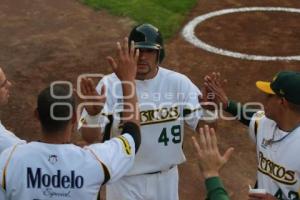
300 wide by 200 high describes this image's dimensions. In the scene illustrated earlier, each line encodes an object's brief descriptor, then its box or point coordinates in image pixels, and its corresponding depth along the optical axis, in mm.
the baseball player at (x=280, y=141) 8234
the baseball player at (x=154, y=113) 10383
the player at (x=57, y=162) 7168
